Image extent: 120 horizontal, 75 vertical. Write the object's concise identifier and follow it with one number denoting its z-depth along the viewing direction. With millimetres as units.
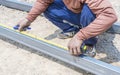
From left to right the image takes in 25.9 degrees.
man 2426
